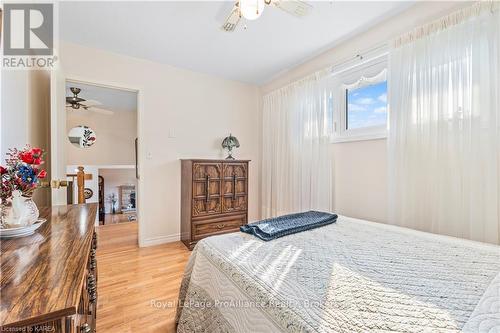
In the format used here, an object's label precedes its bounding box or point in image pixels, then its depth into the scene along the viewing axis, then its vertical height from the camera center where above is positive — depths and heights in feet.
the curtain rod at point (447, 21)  4.85 +3.41
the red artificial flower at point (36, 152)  3.38 +0.23
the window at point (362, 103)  7.21 +2.19
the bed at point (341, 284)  2.27 -1.47
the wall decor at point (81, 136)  15.87 +2.20
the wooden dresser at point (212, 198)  9.29 -1.29
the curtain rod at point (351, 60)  6.95 +3.59
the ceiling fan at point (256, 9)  4.26 +3.46
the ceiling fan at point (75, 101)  10.57 +3.24
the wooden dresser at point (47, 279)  1.49 -0.92
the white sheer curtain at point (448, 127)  4.83 +0.94
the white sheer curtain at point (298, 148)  8.51 +0.79
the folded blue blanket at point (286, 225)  4.69 -1.29
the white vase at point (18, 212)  3.05 -0.61
